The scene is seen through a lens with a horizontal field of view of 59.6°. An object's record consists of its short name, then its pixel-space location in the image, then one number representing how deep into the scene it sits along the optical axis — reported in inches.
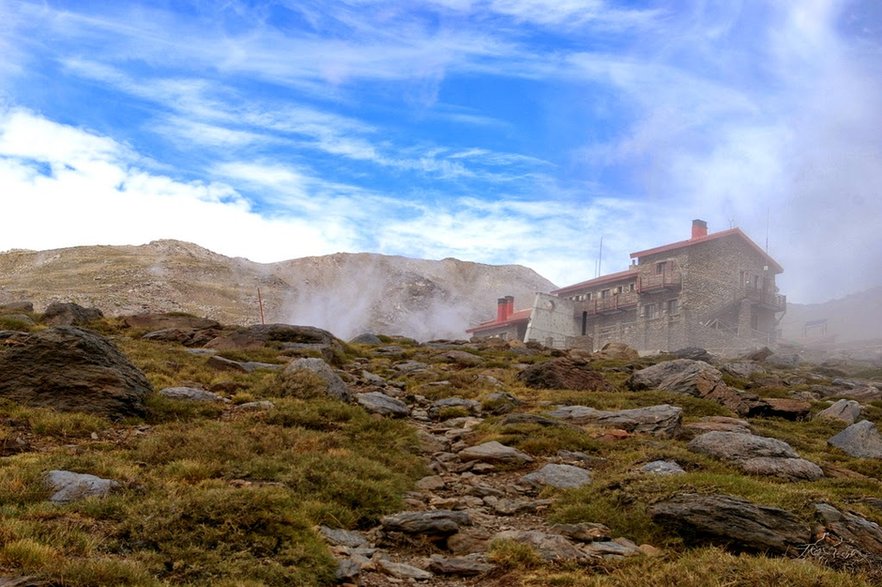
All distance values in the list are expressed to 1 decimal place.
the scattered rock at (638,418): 697.0
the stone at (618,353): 1462.8
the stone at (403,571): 358.0
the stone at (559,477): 525.3
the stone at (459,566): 364.8
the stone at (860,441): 705.6
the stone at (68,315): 1228.5
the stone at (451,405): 809.1
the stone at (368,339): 1541.6
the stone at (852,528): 390.0
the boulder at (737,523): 375.6
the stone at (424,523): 414.6
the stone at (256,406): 675.4
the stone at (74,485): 391.7
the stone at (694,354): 1599.4
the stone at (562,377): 976.3
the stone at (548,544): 380.2
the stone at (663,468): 522.3
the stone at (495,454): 596.7
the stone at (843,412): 898.7
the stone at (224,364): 890.1
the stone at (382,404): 759.1
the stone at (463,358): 1204.5
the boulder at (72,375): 611.8
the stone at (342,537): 393.7
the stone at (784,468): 562.9
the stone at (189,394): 697.0
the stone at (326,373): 754.8
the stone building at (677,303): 2591.0
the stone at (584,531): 416.2
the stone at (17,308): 1332.4
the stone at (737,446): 600.1
